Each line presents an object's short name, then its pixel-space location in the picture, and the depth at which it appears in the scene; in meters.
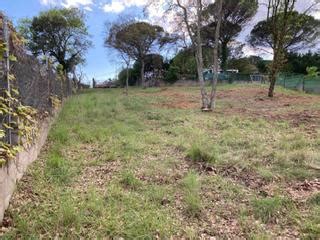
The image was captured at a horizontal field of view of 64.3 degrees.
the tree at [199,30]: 7.66
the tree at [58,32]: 22.23
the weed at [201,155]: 3.34
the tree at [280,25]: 10.79
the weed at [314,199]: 2.39
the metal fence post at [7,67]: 2.44
